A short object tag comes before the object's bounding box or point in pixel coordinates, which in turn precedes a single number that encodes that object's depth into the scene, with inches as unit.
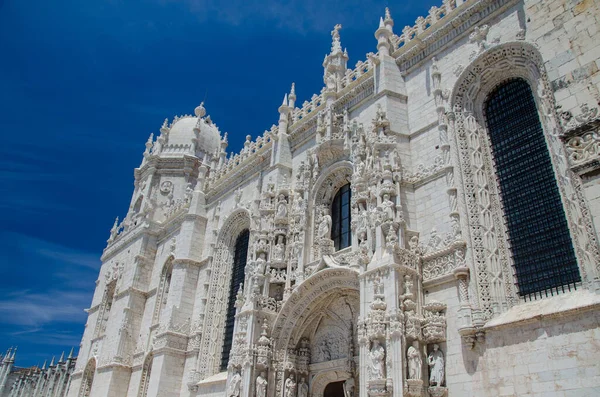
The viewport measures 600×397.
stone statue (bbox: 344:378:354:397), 565.9
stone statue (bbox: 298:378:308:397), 618.2
